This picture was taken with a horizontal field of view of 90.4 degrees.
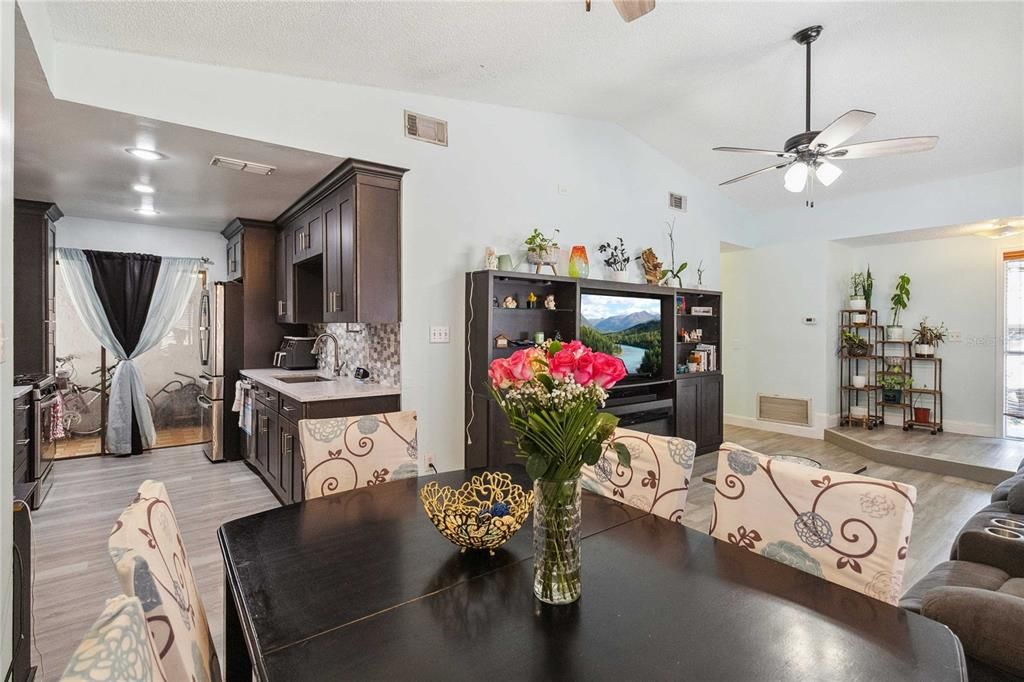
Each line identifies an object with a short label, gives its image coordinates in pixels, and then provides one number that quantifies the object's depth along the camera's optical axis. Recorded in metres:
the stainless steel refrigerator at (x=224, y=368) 4.99
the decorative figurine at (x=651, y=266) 5.07
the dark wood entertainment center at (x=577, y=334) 3.70
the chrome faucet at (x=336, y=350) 4.81
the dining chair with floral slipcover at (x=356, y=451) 1.99
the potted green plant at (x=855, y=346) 6.30
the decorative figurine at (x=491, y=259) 3.81
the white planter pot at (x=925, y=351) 6.14
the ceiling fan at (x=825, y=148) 3.00
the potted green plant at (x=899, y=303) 6.32
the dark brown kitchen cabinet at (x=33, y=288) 4.21
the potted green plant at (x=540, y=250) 4.02
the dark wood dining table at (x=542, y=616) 0.88
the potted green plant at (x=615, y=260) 4.79
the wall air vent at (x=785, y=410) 6.34
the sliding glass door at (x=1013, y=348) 5.70
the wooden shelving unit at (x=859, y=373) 6.40
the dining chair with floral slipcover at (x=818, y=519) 1.24
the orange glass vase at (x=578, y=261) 4.32
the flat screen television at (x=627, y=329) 4.59
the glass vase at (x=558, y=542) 1.07
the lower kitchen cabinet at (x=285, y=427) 3.31
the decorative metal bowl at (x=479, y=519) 1.27
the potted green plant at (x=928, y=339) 6.09
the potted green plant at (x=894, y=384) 6.28
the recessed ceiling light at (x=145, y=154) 3.17
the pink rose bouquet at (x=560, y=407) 1.05
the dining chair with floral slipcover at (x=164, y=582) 0.84
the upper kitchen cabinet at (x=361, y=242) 3.41
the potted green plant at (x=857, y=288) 6.46
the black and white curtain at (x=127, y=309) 5.16
